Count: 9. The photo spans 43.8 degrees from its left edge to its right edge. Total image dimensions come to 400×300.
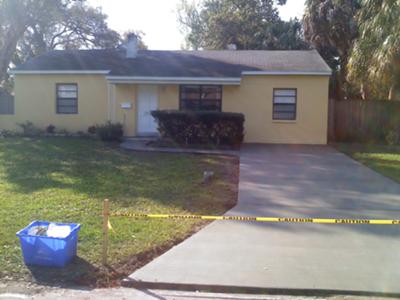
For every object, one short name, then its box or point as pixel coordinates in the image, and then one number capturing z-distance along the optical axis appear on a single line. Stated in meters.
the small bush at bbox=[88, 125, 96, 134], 21.61
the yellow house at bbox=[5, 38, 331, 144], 20.41
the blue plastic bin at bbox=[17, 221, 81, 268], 5.64
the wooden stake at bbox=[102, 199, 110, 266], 5.76
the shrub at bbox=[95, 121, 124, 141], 19.50
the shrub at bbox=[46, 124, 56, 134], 22.14
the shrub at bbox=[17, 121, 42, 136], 21.73
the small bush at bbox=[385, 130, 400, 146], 21.16
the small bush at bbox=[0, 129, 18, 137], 21.11
